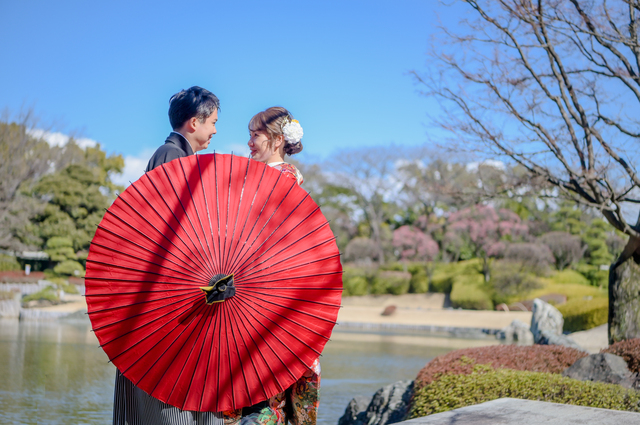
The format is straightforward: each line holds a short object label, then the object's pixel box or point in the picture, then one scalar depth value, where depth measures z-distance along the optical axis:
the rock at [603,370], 3.92
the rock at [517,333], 15.01
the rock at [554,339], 9.04
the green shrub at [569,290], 20.16
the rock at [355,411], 5.01
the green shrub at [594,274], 22.85
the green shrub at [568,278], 22.64
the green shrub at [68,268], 21.72
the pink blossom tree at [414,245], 25.66
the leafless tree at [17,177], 19.44
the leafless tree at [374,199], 27.91
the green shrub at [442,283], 24.79
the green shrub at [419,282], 25.54
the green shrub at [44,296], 17.70
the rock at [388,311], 20.86
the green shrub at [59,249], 21.73
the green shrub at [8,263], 23.08
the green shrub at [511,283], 21.62
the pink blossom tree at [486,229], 24.27
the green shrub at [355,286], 26.28
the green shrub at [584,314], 14.70
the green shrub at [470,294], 22.02
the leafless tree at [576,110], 5.01
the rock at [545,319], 13.79
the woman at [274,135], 2.16
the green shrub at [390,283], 25.73
